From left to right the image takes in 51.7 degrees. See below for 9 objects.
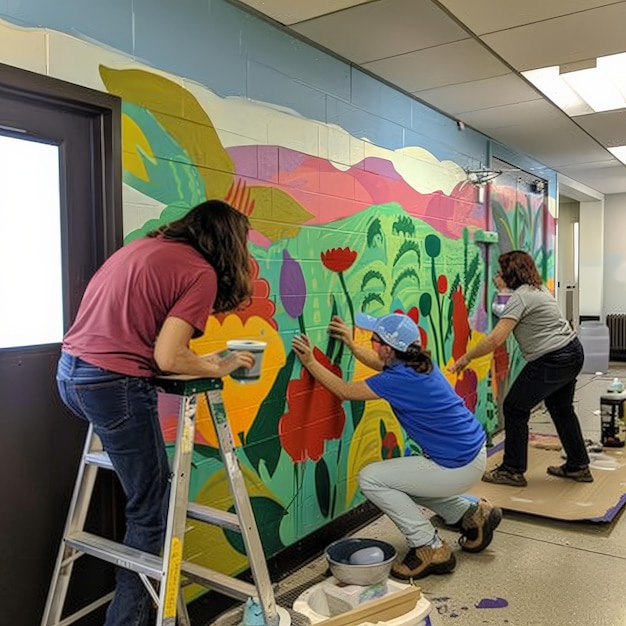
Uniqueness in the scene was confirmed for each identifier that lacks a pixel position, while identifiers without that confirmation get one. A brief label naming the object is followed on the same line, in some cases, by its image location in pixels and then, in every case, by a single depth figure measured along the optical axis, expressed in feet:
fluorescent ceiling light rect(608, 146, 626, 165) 19.27
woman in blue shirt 9.43
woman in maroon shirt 5.76
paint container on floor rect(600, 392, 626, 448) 16.08
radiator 31.01
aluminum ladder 5.69
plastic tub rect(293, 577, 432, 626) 6.86
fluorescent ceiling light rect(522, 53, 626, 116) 11.75
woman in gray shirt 13.00
